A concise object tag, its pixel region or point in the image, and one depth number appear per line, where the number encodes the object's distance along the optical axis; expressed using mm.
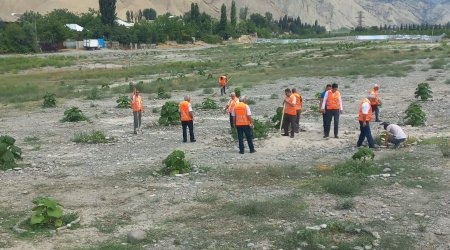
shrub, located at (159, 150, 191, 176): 13841
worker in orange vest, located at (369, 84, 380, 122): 18997
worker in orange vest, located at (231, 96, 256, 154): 15781
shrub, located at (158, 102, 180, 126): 22391
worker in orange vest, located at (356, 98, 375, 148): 15727
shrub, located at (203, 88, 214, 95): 35178
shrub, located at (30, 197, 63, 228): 9945
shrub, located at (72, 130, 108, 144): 18906
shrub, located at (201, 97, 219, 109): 26984
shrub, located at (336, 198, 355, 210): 10672
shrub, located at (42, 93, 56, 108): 30828
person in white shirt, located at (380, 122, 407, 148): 15914
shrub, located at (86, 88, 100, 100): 34312
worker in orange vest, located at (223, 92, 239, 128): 17016
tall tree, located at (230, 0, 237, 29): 161625
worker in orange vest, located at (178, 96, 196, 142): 18109
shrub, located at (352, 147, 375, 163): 13686
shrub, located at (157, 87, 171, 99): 33469
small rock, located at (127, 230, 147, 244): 9312
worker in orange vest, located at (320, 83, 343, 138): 18109
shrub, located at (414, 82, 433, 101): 27047
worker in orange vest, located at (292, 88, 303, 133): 18730
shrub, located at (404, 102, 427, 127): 19875
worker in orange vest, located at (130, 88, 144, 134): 20656
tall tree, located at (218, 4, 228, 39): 148750
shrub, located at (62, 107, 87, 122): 24419
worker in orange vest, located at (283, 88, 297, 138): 18203
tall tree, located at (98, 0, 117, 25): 131375
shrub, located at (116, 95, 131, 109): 29062
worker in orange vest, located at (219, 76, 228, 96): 32781
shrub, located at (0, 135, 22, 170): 14875
